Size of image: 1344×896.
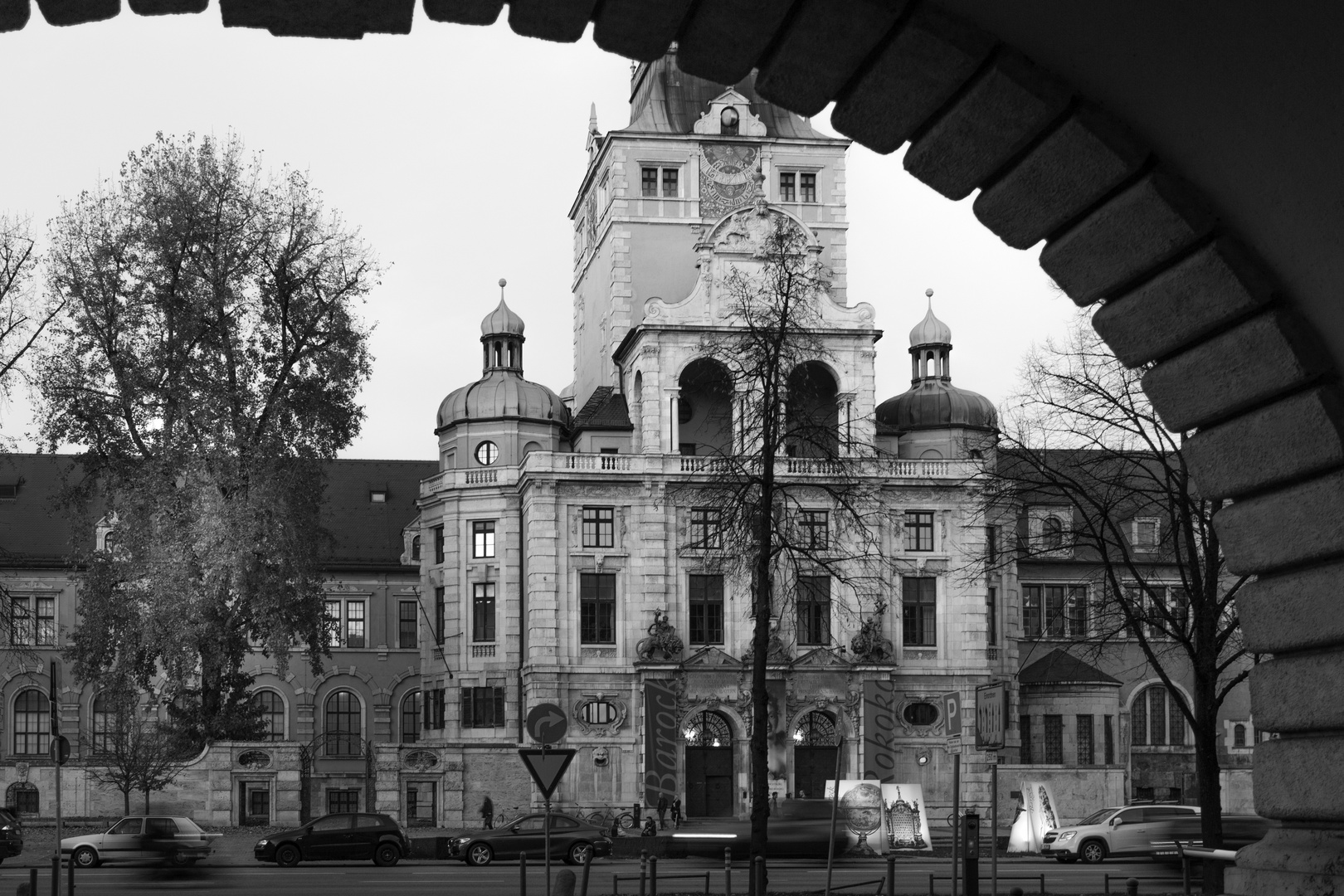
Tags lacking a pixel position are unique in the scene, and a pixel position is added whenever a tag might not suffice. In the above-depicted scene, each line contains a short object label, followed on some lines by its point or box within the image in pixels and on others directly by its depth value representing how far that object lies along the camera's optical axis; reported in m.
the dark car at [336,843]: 42.50
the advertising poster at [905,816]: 42.25
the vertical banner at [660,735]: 65.12
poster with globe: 41.31
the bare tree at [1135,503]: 27.38
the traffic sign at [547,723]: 20.55
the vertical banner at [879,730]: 66.56
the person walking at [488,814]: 60.94
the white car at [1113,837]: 42.03
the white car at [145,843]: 41.28
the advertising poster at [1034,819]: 43.85
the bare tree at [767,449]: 27.53
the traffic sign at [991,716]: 15.56
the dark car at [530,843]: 41.19
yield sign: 20.17
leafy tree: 49.03
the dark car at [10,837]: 40.75
